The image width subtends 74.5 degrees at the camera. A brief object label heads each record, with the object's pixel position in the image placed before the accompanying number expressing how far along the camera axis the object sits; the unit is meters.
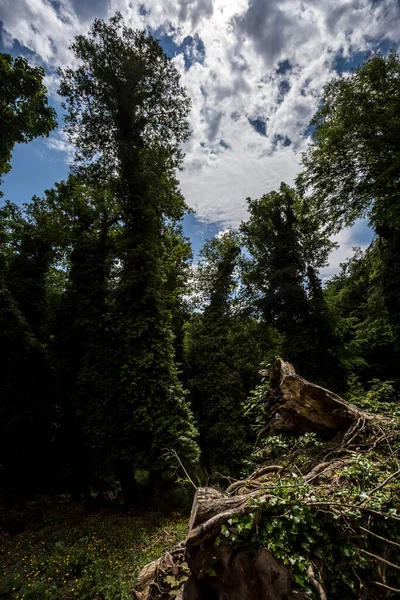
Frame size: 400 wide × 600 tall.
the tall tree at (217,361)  14.99
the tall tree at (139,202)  10.77
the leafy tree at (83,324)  11.75
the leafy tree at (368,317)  12.65
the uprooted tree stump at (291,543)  2.33
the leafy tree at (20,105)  10.68
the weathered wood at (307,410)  5.64
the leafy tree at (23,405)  10.97
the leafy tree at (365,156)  9.47
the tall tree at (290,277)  15.05
